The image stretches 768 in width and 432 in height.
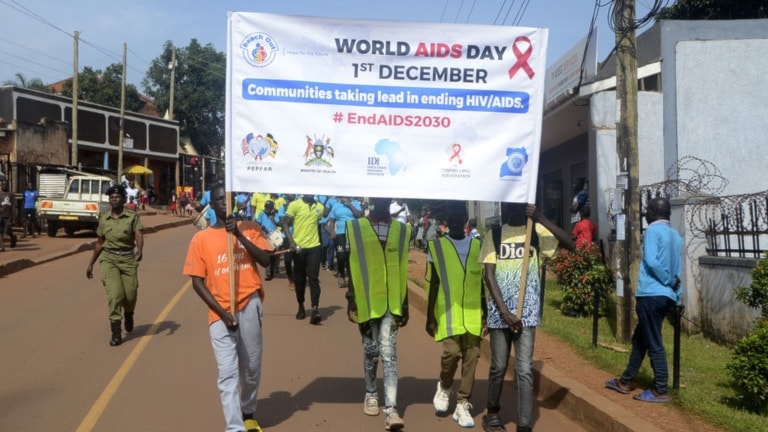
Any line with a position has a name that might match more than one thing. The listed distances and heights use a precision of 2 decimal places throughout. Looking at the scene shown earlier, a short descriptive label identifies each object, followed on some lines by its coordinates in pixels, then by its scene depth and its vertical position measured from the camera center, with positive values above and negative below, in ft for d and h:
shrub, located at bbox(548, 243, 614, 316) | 34.42 -2.27
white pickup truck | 79.51 +2.45
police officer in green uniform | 29.07 -0.85
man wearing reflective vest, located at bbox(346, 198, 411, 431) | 19.45 -1.44
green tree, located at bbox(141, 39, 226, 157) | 188.75 +36.84
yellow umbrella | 137.69 +10.86
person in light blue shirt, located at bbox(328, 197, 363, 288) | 46.51 +0.46
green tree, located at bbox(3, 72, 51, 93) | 181.66 +35.86
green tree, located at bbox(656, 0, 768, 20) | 75.41 +22.47
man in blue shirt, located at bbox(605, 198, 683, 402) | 20.36 -1.76
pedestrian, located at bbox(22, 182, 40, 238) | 79.15 +2.05
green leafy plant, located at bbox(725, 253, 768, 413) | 19.30 -3.45
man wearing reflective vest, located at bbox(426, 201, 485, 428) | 19.62 -1.90
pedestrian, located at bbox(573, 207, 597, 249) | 40.45 -0.08
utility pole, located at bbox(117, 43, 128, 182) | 119.14 +16.77
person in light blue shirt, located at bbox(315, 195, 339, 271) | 50.09 -0.78
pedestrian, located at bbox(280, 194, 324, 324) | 34.65 -1.43
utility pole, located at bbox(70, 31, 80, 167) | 106.01 +18.73
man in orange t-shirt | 17.06 -1.61
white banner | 18.53 +3.05
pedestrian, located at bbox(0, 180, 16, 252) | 62.75 +1.13
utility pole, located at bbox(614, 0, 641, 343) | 27.63 +2.91
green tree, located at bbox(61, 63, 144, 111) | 173.58 +33.35
